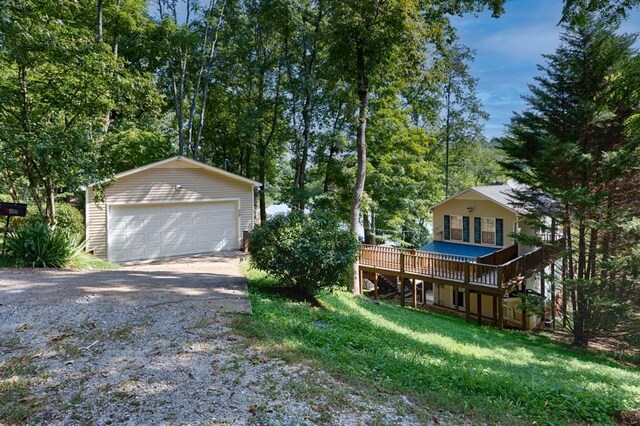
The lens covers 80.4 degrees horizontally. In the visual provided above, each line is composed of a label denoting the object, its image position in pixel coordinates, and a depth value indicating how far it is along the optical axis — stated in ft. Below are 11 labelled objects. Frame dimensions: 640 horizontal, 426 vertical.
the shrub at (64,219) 37.40
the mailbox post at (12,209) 28.94
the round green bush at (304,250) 22.43
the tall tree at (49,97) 27.32
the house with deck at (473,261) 43.68
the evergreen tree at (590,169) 35.29
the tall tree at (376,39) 32.07
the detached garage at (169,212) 39.52
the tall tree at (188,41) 57.06
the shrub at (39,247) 28.66
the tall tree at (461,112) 77.51
